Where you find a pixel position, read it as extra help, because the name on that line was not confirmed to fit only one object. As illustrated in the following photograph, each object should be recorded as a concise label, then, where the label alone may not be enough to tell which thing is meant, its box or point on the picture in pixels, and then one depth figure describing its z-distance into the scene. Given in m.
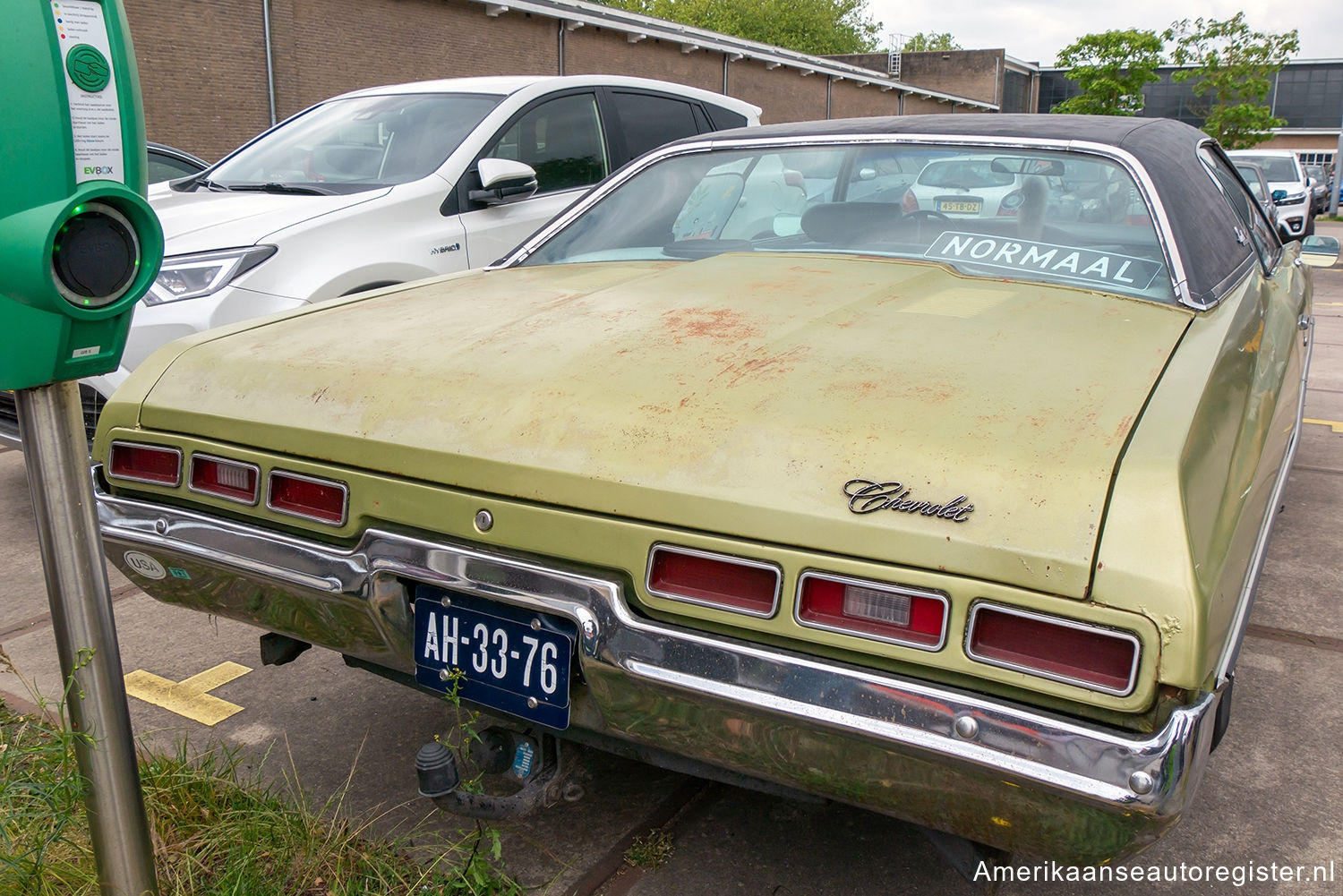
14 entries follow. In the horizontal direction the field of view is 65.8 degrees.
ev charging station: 1.39
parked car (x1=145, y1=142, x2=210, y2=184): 7.15
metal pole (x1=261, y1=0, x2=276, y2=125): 17.12
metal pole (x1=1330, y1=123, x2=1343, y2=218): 28.62
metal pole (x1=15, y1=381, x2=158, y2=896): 1.56
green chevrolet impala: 1.41
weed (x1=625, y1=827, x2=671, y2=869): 2.15
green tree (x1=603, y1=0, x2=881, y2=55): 59.38
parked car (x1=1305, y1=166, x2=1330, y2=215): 25.30
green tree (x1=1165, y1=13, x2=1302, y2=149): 35.28
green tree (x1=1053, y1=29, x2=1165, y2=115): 38.78
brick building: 15.91
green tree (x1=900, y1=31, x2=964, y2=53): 90.06
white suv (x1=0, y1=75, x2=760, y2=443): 3.91
